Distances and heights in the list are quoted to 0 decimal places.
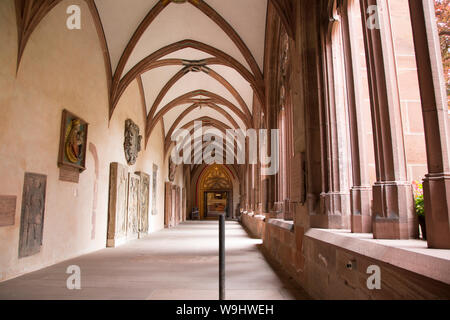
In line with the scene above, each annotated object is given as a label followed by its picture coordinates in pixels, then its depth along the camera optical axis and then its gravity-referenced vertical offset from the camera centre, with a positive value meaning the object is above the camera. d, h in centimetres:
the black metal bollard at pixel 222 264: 183 -36
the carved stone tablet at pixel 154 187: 1253 +71
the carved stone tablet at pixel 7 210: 394 -4
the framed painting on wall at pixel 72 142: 543 +116
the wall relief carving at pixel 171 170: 1600 +175
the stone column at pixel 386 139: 197 +41
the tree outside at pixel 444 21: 206 +119
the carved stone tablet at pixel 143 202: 1027 +9
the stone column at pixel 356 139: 250 +52
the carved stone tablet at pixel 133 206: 909 -4
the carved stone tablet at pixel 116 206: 773 -2
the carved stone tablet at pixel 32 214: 438 -12
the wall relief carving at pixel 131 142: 895 +183
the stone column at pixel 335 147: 301 +54
